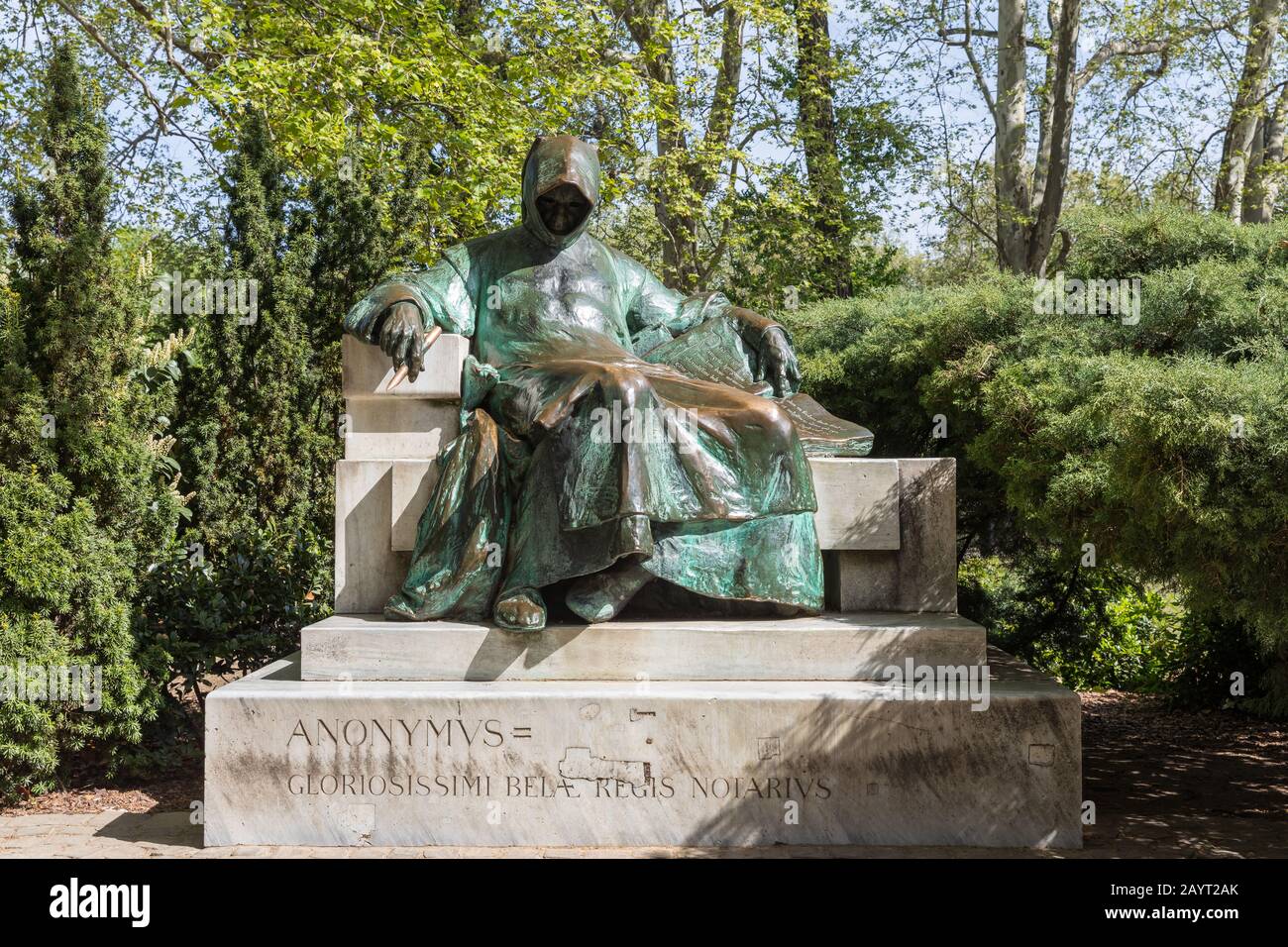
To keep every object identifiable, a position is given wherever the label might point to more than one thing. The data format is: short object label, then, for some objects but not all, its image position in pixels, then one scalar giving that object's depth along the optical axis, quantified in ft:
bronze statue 14.55
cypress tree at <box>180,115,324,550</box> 24.67
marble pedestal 13.76
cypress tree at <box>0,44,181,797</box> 16.43
